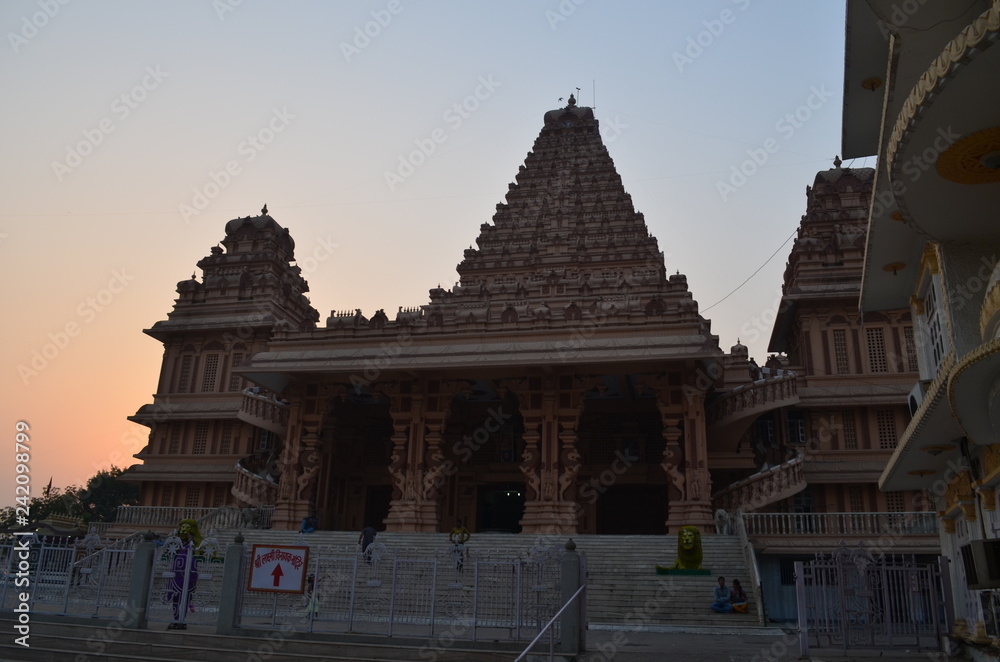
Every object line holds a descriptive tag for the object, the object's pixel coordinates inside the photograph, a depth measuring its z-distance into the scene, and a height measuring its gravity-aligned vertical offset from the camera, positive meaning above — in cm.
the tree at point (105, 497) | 5844 +401
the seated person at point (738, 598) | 1559 -44
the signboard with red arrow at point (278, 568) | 1117 -12
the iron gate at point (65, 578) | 1263 -41
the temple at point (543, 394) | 2283 +541
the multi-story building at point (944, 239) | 726 +406
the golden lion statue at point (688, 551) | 1758 +47
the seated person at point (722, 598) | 1564 -45
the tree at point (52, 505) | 5638 +327
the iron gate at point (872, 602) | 1144 -31
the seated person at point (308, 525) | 2262 +98
